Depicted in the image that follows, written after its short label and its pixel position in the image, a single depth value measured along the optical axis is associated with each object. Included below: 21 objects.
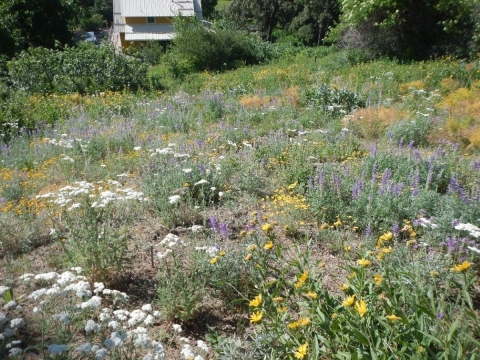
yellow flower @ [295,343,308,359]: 2.09
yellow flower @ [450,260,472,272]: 2.18
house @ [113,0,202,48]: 33.38
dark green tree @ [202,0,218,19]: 46.52
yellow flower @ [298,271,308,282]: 2.42
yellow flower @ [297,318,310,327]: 2.24
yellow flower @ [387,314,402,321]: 2.12
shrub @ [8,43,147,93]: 13.62
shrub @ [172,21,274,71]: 20.22
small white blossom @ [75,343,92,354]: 2.20
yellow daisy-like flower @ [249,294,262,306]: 2.36
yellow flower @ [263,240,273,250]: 2.73
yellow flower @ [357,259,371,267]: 2.40
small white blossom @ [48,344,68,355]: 2.14
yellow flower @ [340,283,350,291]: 2.44
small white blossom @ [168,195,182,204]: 4.05
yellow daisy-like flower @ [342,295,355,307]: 2.12
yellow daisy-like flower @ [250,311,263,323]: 2.30
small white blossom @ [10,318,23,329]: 2.43
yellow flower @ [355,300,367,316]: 2.07
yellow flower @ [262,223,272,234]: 2.80
